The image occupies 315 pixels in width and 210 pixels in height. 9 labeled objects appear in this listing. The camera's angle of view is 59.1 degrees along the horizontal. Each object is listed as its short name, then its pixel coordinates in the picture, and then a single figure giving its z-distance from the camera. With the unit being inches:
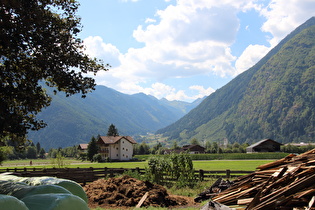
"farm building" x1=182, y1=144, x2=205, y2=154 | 5718.5
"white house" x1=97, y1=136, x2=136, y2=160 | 3944.4
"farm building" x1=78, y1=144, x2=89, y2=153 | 4927.7
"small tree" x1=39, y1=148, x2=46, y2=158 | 6520.7
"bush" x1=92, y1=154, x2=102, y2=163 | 3543.3
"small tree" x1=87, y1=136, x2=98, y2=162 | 3735.2
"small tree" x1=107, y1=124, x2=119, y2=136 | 4700.3
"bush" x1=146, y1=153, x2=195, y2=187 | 709.9
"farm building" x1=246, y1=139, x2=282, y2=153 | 4626.0
